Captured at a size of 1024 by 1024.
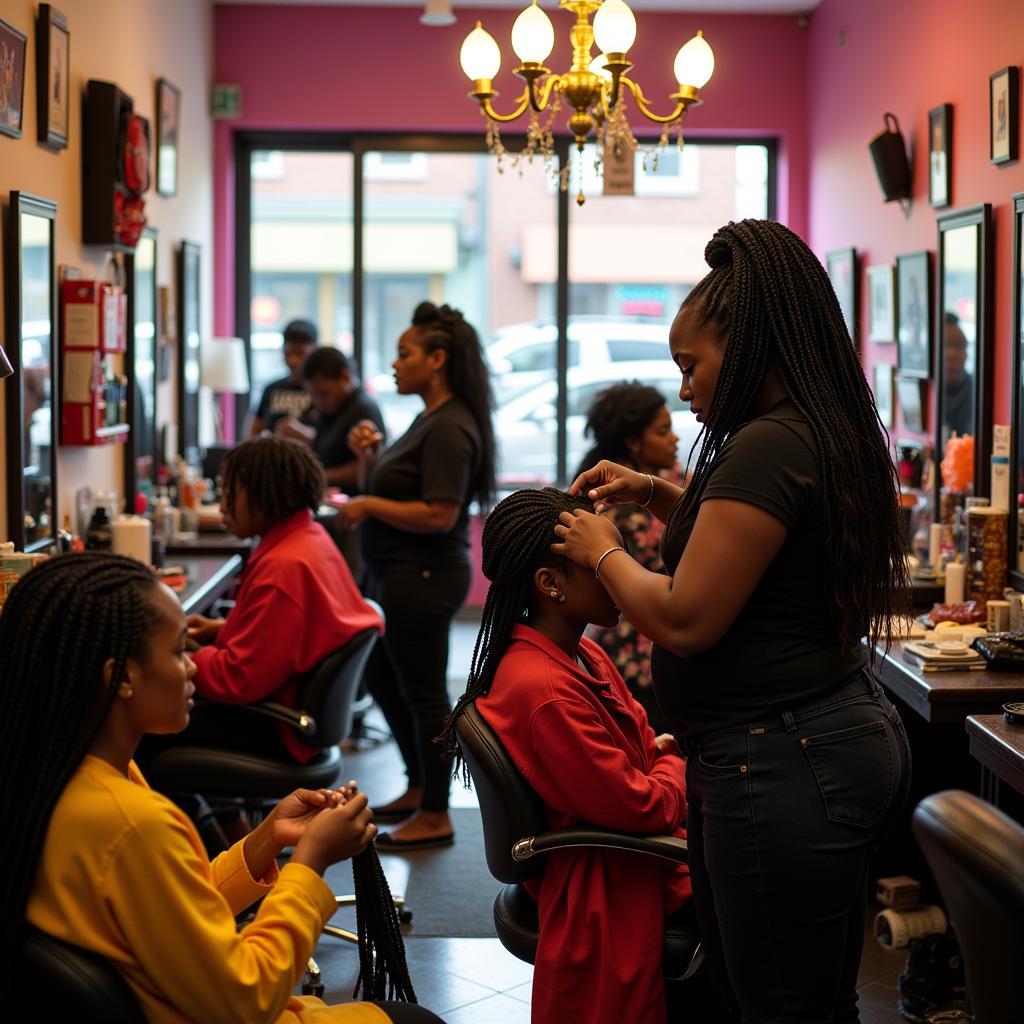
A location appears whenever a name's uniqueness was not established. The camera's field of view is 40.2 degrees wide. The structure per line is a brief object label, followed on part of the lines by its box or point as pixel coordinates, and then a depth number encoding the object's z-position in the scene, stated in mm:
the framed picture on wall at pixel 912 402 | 4953
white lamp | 6496
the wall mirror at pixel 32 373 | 3752
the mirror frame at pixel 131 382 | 5016
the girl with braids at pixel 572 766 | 2088
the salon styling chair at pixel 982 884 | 1301
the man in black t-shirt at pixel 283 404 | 6348
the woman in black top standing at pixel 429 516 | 3898
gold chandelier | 3852
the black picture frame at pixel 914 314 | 4797
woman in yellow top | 1425
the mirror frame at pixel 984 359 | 4082
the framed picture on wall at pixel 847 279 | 5930
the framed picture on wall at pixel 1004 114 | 3910
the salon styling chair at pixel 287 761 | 3051
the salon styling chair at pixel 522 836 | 2111
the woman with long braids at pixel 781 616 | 1736
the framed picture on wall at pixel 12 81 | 3645
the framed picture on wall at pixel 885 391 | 5461
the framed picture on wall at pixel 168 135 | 5648
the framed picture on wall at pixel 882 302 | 5301
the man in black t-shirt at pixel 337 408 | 5395
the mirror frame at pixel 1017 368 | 3703
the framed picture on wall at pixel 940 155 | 4566
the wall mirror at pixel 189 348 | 6086
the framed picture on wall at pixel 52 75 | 4004
